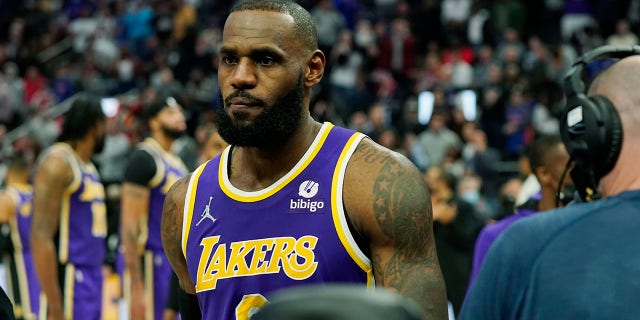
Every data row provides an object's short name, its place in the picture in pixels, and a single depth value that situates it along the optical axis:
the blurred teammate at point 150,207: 7.44
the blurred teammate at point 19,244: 8.66
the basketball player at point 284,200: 3.43
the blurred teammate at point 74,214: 7.07
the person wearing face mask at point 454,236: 8.12
